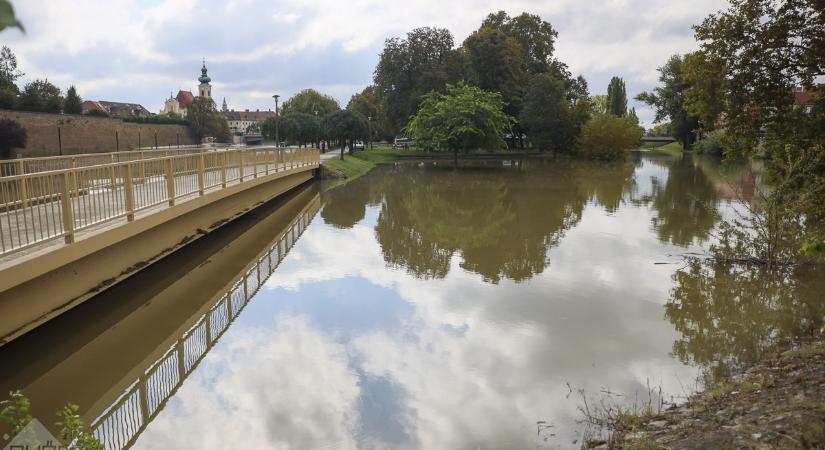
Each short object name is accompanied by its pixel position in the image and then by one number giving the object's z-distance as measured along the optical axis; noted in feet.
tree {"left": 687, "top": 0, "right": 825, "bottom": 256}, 38.88
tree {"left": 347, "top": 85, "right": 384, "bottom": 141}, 251.41
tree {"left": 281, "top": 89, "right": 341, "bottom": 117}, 265.13
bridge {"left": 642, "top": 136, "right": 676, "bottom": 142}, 307.33
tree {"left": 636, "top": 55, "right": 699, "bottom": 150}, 218.38
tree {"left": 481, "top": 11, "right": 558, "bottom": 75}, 196.94
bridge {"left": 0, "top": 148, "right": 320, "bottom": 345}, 23.27
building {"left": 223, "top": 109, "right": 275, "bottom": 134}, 513.12
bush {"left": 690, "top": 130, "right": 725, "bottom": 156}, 187.52
